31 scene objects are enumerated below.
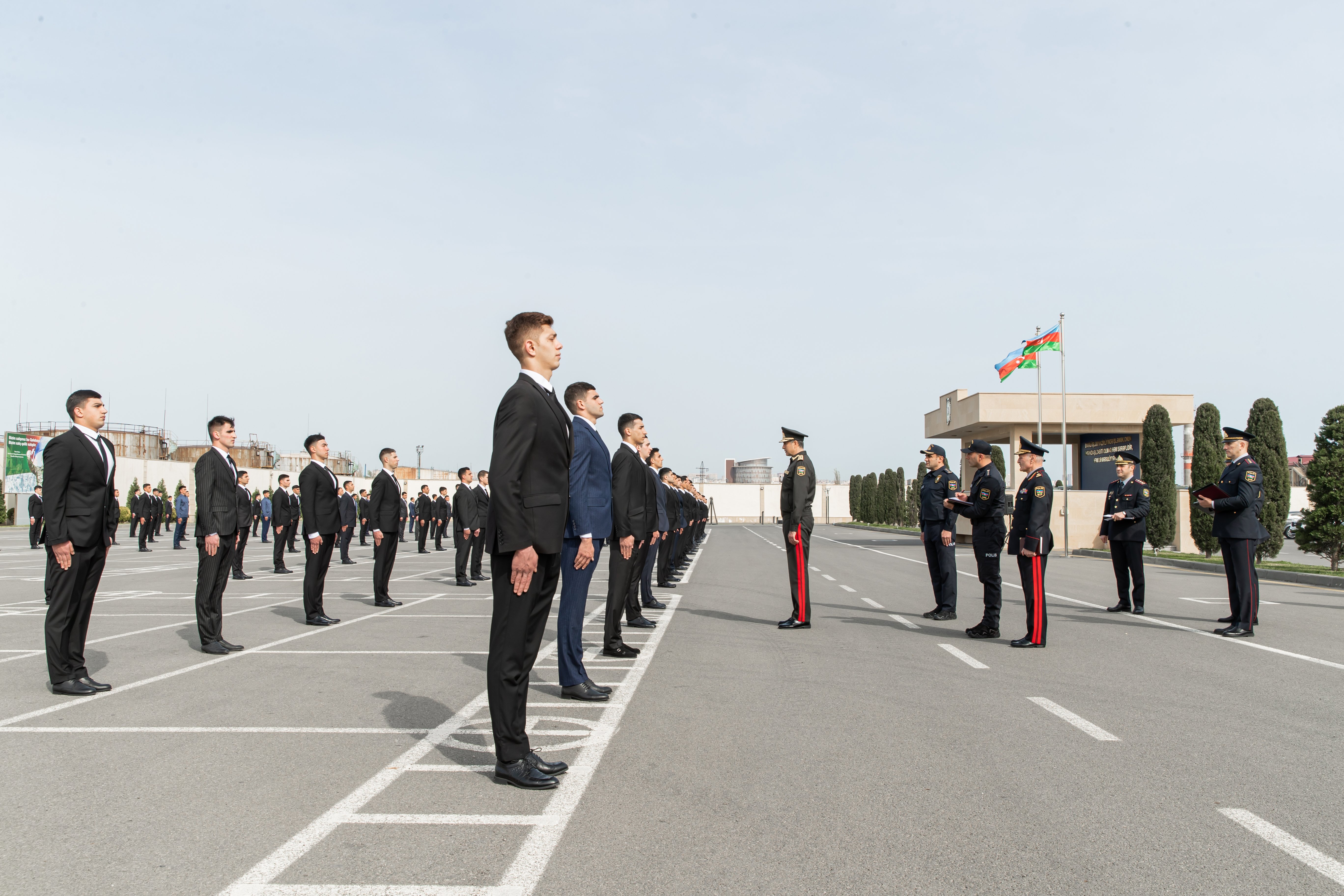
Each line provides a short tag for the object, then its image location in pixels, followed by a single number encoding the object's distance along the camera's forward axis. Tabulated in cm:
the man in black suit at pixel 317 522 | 1080
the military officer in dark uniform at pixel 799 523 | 1046
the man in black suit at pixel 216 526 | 873
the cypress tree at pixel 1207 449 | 2953
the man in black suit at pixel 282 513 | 2030
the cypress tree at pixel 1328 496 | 2144
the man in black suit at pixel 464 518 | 1764
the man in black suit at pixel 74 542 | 670
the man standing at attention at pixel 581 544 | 614
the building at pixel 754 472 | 12794
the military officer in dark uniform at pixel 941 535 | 1139
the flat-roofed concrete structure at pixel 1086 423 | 3672
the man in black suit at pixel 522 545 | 436
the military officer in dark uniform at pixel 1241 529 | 1025
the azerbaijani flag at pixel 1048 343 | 3462
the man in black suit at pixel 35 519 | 2689
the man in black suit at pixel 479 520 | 1788
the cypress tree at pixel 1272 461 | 2475
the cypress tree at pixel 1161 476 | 3195
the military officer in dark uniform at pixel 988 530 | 978
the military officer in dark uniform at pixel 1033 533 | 916
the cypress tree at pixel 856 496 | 8931
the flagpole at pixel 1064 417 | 3447
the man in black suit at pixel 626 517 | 856
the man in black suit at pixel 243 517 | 1614
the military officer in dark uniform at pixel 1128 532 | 1266
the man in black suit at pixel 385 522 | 1316
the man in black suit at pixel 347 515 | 2561
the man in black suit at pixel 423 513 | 3106
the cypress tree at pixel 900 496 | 6881
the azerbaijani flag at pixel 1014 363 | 3609
